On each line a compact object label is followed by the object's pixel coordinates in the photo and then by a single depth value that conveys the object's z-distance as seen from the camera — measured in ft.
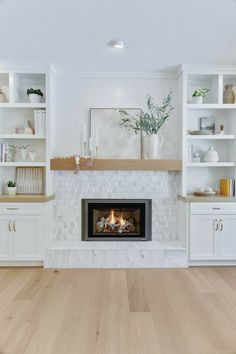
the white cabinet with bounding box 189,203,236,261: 12.57
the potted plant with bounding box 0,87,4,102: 13.38
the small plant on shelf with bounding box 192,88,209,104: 13.35
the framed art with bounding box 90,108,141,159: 13.94
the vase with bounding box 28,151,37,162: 13.61
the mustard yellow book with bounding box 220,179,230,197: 13.28
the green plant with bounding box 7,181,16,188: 13.32
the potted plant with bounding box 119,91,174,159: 13.34
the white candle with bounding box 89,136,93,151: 13.81
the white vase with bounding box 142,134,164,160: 13.30
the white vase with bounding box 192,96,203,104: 13.35
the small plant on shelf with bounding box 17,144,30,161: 13.65
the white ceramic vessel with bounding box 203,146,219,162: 13.38
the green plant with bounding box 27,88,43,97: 13.19
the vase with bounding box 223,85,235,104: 13.44
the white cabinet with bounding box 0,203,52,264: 12.34
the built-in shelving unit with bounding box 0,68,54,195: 13.07
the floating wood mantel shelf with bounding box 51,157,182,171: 13.05
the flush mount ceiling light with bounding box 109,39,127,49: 10.59
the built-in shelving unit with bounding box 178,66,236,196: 13.28
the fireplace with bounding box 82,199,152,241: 13.96
